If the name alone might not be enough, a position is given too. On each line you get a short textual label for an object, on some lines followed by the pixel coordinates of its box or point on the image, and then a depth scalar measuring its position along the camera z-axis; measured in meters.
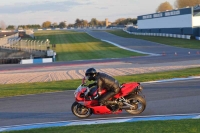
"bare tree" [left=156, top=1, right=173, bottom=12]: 163.44
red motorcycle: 11.32
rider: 10.99
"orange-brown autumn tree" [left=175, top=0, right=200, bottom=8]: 140.75
